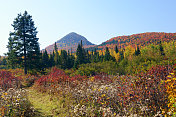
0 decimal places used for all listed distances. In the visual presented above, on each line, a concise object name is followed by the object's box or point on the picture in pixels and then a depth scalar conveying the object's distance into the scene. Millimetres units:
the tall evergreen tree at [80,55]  46088
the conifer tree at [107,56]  57625
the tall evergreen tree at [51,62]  48844
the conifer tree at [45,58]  45000
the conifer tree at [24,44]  18250
